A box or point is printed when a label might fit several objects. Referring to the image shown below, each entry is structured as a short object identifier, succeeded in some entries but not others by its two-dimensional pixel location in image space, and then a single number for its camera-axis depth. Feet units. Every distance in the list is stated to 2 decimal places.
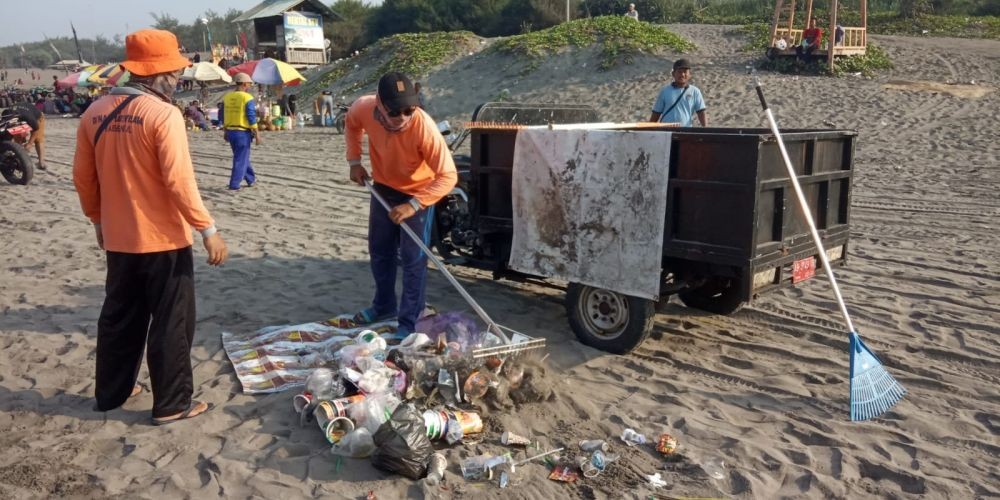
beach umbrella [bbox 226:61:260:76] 83.30
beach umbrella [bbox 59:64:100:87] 111.86
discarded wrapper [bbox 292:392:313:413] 13.87
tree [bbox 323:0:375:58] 156.35
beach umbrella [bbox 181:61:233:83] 92.84
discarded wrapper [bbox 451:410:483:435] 13.28
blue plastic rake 14.12
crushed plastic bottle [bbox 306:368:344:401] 14.06
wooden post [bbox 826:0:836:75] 65.97
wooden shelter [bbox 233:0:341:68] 129.18
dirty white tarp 16.11
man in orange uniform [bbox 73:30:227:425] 12.69
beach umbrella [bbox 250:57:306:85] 77.10
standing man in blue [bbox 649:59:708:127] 25.05
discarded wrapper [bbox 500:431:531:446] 13.10
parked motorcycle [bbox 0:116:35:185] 41.37
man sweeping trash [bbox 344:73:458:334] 16.87
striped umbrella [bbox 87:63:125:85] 102.13
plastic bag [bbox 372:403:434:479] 11.85
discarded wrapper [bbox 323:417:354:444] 12.82
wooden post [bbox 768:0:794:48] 70.85
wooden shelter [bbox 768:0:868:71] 67.31
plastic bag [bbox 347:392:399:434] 12.89
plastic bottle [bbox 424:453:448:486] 11.81
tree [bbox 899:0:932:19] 99.86
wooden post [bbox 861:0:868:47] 71.20
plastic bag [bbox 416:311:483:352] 16.65
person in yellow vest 38.50
